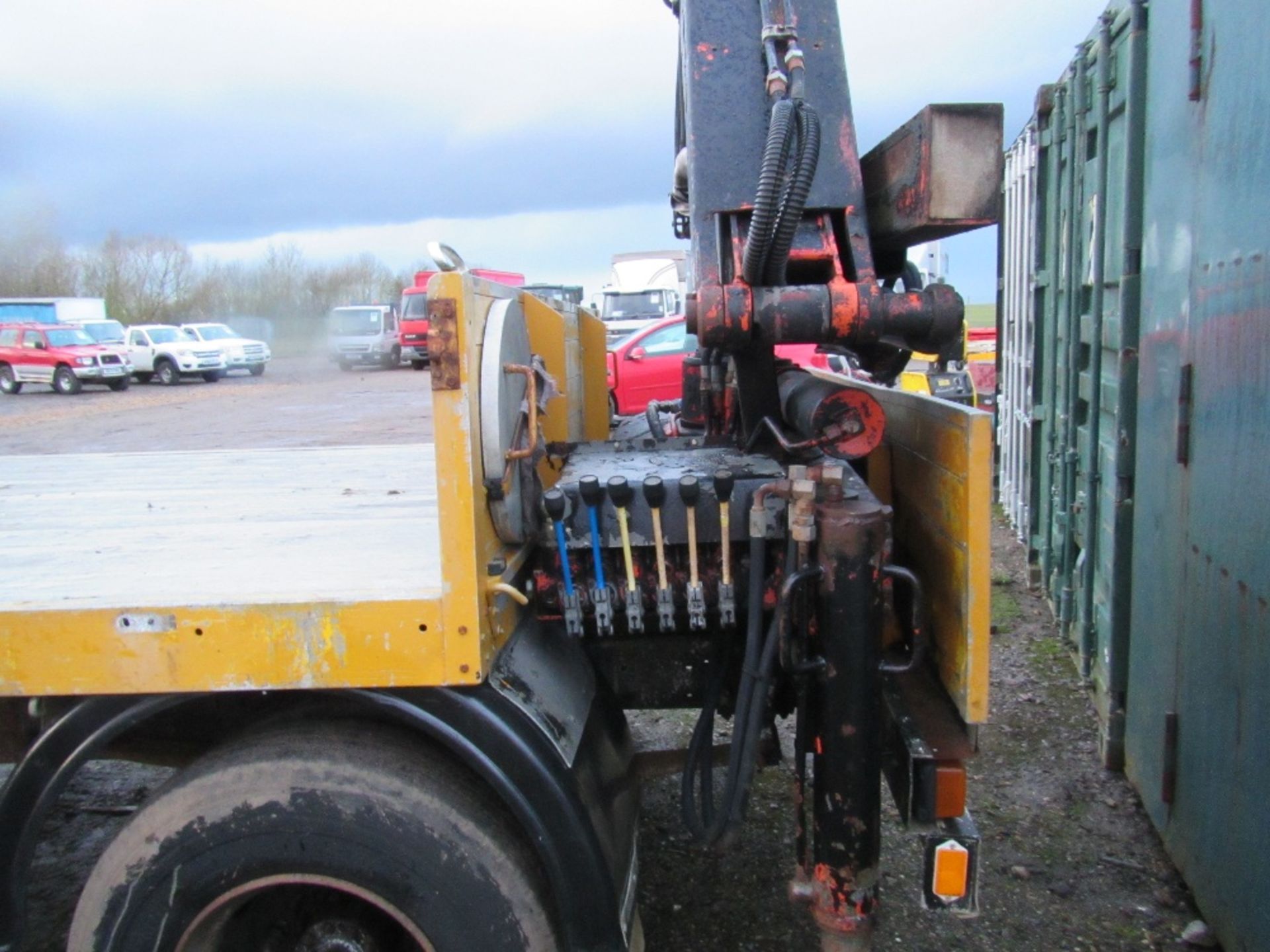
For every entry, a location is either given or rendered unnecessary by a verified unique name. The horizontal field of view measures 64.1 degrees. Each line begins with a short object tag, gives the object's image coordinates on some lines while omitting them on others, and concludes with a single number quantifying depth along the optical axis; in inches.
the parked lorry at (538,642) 77.3
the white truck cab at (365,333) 1310.3
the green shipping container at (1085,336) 158.1
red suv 1023.0
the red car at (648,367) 516.1
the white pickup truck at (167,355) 1119.0
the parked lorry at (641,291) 969.5
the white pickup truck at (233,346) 1178.3
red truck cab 1200.8
